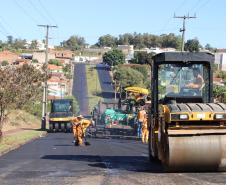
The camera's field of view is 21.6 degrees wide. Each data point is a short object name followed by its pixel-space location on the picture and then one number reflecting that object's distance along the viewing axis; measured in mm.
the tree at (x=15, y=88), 27781
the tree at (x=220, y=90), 57862
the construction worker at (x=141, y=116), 32853
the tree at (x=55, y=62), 166375
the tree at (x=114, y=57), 154875
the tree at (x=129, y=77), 108562
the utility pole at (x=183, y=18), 61662
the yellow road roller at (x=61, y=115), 53841
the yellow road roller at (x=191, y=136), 13430
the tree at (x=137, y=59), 142375
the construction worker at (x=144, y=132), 31364
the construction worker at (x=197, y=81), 16047
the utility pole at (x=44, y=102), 57000
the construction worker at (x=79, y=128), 27714
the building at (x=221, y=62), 162000
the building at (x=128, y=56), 180812
